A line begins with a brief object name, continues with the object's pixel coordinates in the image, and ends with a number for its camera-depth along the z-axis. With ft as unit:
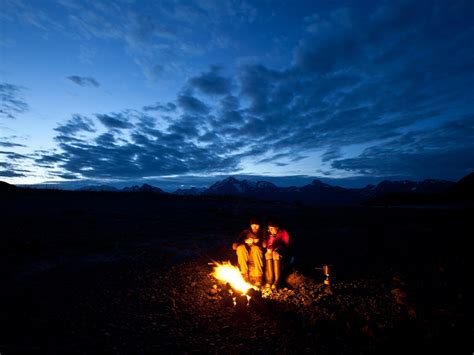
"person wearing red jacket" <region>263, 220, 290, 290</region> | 26.05
